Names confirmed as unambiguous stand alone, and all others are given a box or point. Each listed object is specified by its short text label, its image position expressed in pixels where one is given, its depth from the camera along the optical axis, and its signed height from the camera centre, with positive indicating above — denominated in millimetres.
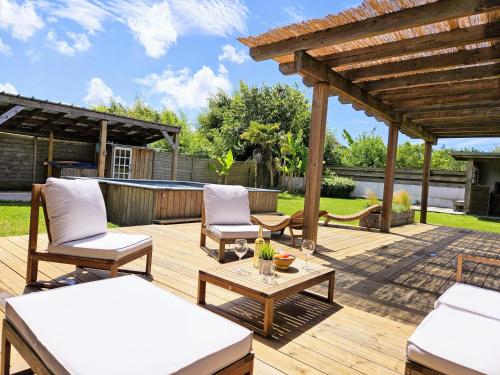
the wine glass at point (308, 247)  3113 -625
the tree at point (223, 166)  15792 +357
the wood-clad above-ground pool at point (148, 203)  7312 -781
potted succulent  2822 -704
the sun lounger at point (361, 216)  7293 -743
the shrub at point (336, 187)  18141 -293
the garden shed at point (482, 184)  14414 +363
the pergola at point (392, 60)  3594 +1730
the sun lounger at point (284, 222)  5691 -772
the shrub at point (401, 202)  9641 -467
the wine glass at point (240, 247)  3196 -679
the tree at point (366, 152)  24156 +2275
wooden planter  8281 -899
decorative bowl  3021 -742
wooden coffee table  2523 -848
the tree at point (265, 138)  18781 +2140
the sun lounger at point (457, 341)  1529 -756
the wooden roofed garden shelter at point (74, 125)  9625 +1443
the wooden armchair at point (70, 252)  3090 -813
